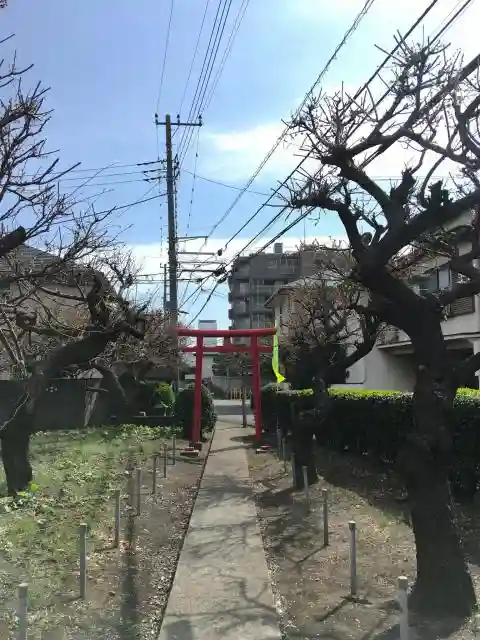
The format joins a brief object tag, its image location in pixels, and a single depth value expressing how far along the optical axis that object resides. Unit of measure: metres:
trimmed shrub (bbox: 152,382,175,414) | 27.94
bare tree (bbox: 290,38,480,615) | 5.56
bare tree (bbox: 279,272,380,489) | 12.38
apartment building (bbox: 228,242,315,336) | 74.88
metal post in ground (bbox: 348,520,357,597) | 6.02
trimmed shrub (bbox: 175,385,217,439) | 22.08
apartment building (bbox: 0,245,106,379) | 7.30
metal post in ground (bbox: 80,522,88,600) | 5.92
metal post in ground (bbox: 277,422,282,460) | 17.65
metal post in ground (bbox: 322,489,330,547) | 7.85
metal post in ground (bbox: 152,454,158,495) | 11.49
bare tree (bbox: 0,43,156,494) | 6.29
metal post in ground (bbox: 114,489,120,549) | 7.79
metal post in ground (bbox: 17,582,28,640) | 4.20
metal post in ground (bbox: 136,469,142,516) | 9.60
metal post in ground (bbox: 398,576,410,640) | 4.39
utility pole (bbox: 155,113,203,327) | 24.61
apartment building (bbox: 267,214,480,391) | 21.27
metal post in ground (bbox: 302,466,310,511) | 10.07
